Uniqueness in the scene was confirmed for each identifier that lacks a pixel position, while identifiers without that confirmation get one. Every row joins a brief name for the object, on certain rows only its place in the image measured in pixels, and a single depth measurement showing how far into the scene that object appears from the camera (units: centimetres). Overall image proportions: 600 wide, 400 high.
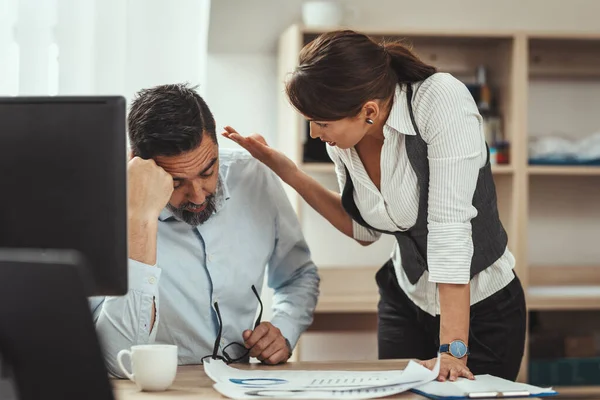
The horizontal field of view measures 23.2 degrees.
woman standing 308
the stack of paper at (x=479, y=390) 271
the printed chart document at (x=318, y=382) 272
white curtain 450
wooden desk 275
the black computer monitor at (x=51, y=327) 220
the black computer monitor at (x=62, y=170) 257
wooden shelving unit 468
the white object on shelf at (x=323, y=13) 478
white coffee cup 277
